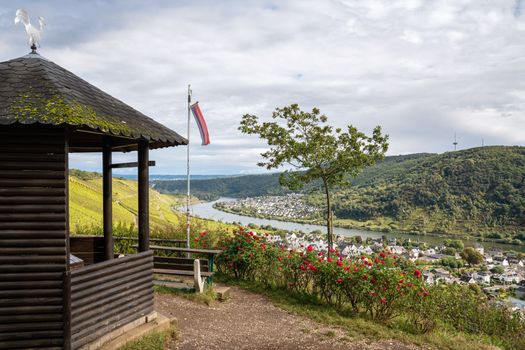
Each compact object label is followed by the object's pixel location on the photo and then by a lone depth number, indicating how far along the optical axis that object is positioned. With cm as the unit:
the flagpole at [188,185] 973
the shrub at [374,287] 683
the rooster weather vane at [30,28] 552
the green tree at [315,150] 1093
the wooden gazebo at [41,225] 445
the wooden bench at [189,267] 768
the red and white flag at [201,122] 994
